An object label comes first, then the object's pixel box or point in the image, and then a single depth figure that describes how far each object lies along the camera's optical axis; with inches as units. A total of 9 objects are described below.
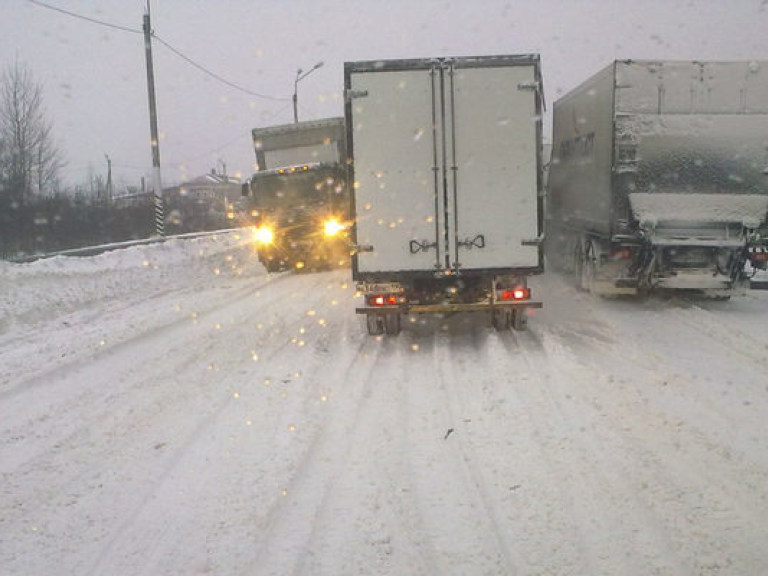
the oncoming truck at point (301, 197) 710.5
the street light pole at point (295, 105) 1742.1
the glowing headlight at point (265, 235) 710.5
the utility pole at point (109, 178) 1893.2
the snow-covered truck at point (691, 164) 426.9
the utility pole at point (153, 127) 976.3
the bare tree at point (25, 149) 1197.7
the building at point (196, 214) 1724.9
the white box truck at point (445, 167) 330.6
